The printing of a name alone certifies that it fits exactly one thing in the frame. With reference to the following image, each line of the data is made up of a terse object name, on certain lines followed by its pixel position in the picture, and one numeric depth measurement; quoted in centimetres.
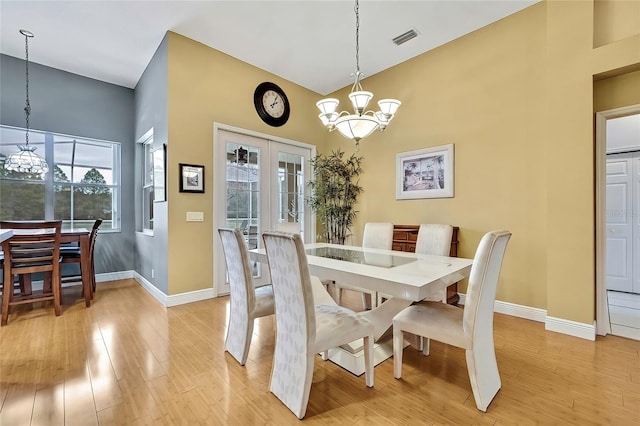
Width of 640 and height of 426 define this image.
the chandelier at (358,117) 233
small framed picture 353
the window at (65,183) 397
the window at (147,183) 427
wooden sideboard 336
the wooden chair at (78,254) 348
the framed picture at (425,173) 361
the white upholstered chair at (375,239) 316
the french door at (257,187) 392
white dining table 158
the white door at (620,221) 398
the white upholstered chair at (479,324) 157
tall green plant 460
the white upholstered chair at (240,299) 205
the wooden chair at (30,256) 285
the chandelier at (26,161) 349
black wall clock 429
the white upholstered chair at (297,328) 152
